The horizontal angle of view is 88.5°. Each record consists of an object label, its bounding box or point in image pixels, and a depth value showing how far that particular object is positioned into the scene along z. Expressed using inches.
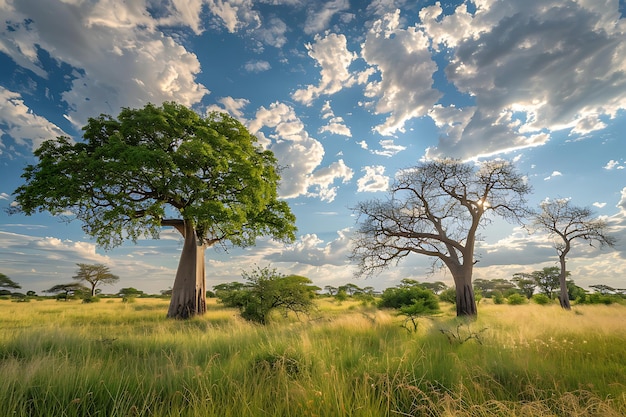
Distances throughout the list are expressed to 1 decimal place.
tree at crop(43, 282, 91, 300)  2041.3
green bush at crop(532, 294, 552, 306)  1274.6
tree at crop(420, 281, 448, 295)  2266.7
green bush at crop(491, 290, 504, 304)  1457.6
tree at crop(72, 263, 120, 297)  1975.6
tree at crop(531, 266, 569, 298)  1843.0
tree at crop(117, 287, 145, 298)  2312.3
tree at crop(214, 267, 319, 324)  612.1
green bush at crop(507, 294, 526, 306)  1300.4
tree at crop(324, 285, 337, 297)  2653.3
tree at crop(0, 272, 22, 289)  2027.6
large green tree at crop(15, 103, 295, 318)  574.9
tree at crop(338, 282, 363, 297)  2401.3
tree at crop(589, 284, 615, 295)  2032.6
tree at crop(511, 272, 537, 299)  2026.3
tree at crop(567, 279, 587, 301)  1548.6
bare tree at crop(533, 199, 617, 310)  983.6
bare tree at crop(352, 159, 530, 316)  708.7
